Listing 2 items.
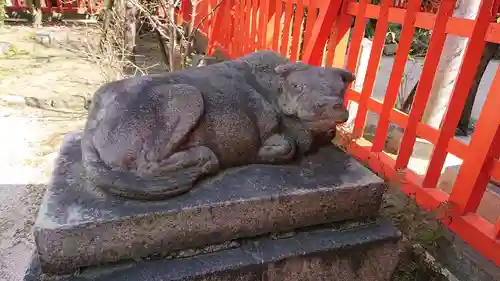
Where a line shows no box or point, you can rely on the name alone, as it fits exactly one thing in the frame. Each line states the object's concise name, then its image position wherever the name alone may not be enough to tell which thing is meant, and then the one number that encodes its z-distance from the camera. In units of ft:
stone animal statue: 5.14
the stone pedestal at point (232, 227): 4.82
